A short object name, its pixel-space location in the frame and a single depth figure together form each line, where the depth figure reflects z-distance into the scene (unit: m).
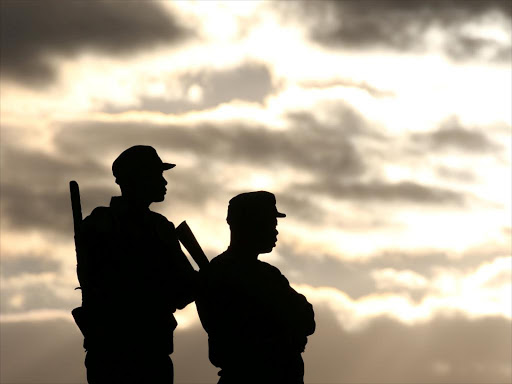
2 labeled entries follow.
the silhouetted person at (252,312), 22.88
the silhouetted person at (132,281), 22.59
